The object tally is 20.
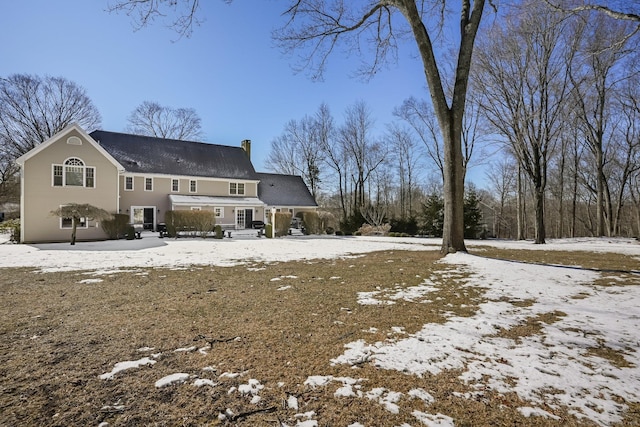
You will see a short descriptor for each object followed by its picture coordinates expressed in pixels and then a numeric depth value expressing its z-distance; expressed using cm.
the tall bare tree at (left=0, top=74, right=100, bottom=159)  2892
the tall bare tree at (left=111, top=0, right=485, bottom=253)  862
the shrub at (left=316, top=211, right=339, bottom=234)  2443
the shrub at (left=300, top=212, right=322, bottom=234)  2367
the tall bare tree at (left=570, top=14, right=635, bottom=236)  1484
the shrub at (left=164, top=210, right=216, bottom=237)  1881
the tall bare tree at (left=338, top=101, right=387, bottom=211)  3406
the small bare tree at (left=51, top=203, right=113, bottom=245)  1562
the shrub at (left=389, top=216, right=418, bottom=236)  2622
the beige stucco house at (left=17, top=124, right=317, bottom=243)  1756
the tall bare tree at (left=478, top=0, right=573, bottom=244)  1570
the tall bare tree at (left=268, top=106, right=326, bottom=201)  3822
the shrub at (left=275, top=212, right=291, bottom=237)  2106
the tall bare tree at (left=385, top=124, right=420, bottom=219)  3459
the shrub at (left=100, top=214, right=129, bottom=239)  1800
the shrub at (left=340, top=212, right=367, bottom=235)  2764
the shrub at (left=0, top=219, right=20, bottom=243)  1738
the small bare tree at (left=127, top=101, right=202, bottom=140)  3800
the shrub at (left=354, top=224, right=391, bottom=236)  2386
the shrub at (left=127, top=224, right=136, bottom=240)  1802
